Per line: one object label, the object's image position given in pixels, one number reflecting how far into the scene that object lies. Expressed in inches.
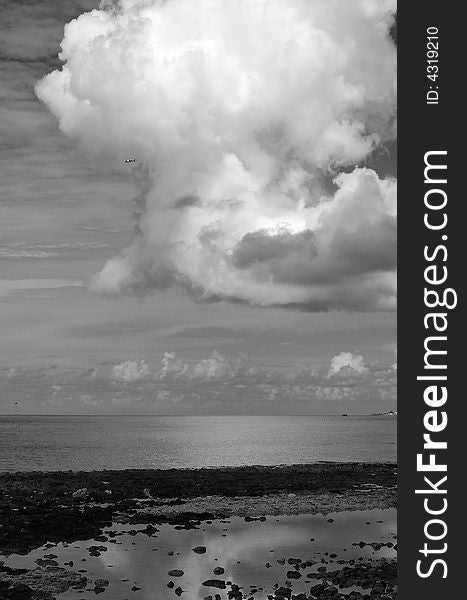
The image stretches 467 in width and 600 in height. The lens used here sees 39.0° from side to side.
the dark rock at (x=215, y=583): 1149.4
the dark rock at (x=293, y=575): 1193.4
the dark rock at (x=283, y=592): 1079.0
